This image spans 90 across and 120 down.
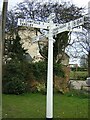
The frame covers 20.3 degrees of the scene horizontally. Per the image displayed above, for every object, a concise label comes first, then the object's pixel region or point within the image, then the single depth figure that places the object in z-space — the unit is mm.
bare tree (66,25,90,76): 9288
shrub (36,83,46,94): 9086
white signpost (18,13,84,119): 4789
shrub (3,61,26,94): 8633
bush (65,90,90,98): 8944
